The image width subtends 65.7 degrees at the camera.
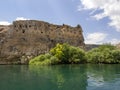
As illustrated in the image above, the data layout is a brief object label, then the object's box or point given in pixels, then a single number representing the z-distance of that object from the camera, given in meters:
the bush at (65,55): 28.07
